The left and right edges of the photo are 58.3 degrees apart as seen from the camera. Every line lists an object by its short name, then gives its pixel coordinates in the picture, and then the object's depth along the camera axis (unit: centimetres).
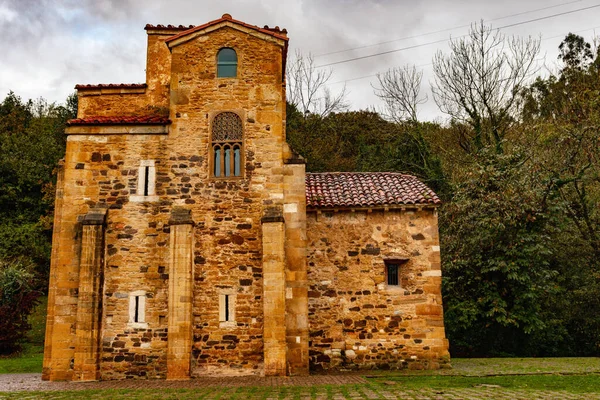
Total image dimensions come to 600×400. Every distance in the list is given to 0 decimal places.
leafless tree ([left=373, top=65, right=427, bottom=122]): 3184
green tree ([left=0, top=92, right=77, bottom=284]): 3275
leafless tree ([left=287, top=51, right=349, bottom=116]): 3712
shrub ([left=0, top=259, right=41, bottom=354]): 2286
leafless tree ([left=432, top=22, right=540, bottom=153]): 2708
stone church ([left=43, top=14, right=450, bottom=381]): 1492
